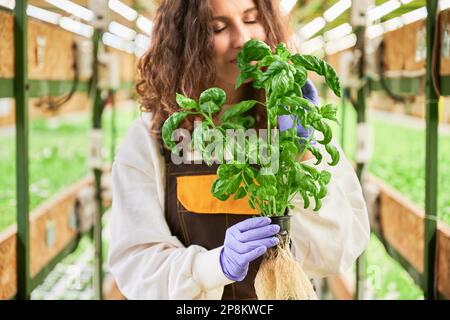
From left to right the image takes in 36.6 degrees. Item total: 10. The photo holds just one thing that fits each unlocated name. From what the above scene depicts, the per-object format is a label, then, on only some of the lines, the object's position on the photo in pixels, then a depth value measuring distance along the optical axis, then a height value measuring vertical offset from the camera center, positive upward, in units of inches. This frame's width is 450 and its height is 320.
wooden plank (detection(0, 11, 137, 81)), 77.8 +11.2
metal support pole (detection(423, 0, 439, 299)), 82.4 -4.6
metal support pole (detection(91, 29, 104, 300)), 93.1 -7.9
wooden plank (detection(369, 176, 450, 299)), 84.2 -12.4
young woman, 65.7 -5.4
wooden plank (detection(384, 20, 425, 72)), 83.9 +12.1
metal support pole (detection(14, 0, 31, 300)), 78.7 +0.1
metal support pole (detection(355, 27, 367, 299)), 86.0 +3.5
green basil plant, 56.4 +0.2
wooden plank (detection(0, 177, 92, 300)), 80.5 -13.0
